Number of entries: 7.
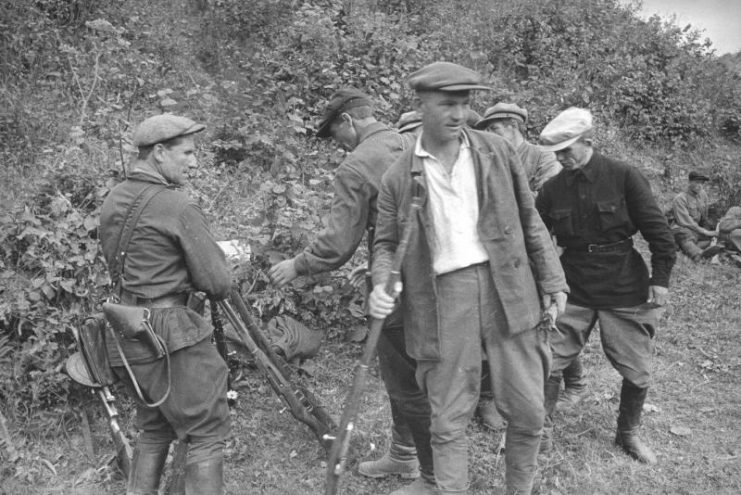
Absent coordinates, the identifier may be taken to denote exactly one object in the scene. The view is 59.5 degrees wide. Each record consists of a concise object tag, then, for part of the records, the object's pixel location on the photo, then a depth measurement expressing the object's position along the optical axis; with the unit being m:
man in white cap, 3.83
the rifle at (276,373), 3.93
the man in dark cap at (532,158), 4.89
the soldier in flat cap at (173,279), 3.09
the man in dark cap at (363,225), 3.54
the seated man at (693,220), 8.59
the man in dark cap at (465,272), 2.97
